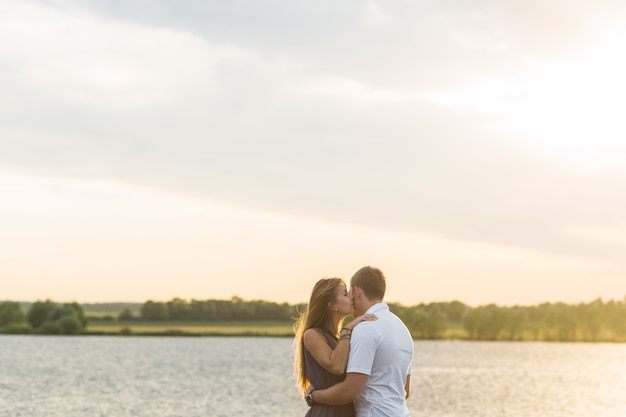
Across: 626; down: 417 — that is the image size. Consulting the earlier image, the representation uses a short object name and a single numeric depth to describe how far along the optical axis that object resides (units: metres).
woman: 8.53
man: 8.39
